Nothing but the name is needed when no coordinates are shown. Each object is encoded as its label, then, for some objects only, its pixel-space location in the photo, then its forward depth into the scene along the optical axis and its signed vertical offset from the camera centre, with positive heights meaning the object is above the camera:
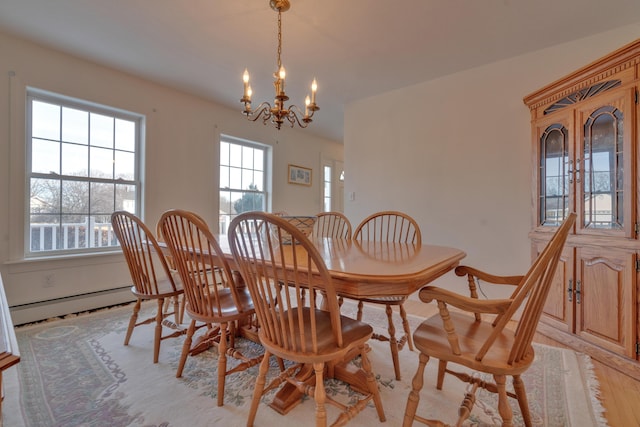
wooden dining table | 1.03 -0.20
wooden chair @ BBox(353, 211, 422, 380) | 1.65 -0.64
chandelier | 1.83 +0.73
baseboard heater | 2.42 -0.82
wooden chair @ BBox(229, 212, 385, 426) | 1.05 -0.47
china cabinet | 1.75 +0.11
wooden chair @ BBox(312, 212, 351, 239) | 2.48 -0.02
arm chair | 1.00 -0.49
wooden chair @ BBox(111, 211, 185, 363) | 1.80 -0.37
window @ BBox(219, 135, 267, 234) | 3.97 +0.52
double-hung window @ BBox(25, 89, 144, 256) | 2.58 +0.39
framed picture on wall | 4.86 +0.66
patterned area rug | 1.37 -0.92
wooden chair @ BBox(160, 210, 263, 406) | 1.44 -0.41
